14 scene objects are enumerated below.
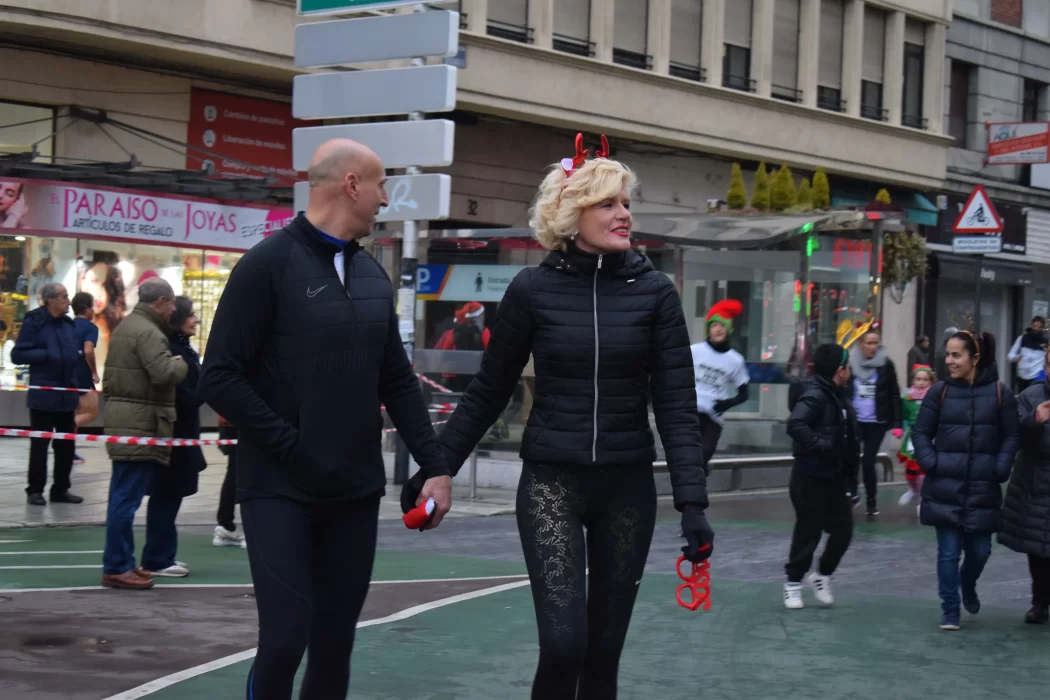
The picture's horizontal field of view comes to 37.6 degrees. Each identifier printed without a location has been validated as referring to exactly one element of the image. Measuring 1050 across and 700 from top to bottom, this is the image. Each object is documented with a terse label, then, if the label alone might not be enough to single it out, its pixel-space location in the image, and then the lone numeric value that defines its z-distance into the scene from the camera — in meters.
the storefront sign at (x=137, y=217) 19.02
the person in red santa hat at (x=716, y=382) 12.55
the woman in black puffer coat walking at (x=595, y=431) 4.60
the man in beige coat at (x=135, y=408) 8.98
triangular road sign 20.70
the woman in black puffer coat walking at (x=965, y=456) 8.55
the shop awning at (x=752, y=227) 17.00
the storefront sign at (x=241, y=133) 21.23
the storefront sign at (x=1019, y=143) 32.44
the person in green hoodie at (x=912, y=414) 14.17
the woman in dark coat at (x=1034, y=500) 8.53
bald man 4.25
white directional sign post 13.82
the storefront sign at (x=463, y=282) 16.39
